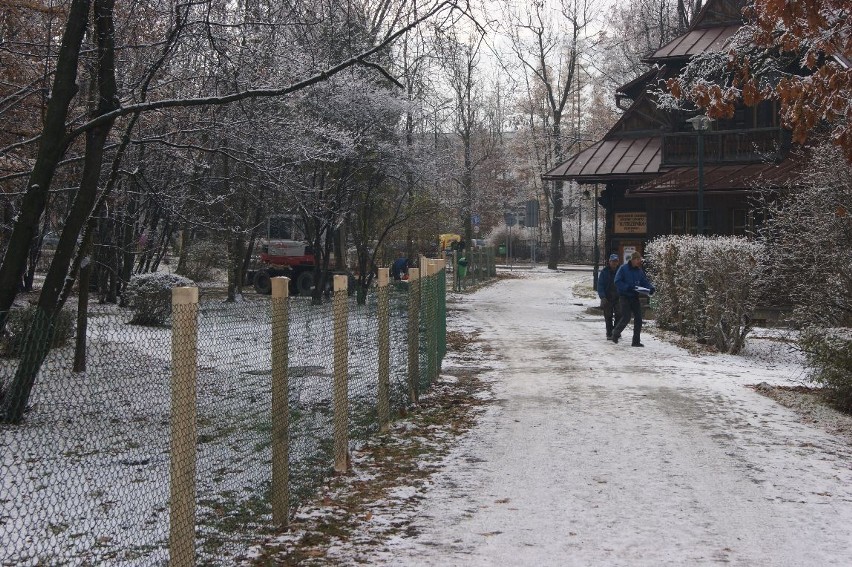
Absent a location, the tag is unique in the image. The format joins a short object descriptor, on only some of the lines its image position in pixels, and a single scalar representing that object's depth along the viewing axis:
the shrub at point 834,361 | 11.13
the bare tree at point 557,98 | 56.07
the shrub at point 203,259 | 33.22
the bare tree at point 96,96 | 8.96
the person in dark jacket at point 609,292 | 19.33
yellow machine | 56.54
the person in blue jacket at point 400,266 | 34.66
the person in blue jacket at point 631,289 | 18.03
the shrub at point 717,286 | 16.42
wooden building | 27.33
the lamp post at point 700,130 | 22.98
